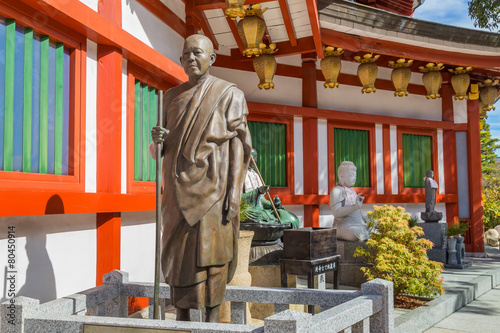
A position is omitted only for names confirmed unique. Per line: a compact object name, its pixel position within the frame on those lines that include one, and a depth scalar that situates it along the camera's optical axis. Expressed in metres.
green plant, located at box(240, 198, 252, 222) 5.09
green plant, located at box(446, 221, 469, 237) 8.61
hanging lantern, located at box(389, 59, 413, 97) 8.44
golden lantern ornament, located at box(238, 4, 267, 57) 5.99
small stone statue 8.18
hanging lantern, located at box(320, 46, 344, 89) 7.87
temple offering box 4.60
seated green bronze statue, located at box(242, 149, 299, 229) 5.19
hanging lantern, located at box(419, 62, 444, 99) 8.73
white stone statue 6.34
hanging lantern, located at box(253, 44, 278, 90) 7.31
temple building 3.42
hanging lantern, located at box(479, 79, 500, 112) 9.90
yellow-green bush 5.03
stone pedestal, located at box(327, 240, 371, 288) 6.06
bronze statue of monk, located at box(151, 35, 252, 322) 2.64
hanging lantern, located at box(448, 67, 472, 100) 9.06
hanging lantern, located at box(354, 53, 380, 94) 8.15
